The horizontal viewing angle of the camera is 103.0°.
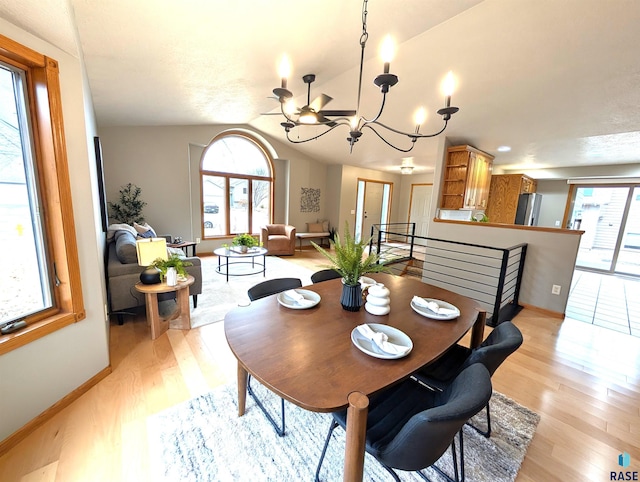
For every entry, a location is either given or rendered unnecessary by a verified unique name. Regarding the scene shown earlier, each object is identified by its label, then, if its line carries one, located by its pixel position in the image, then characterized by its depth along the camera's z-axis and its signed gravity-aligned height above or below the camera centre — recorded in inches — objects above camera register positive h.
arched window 228.2 +15.1
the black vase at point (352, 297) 59.6 -21.0
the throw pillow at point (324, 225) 292.9 -22.9
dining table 35.1 -25.1
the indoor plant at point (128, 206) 180.7 -7.0
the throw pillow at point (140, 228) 166.2 -20.3
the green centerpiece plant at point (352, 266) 57.5 -13.6
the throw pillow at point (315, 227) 285.0 -25.5
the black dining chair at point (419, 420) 31.8 -33.2
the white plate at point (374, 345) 43.0 -24.2
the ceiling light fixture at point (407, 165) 232.8 +43.0
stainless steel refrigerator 207.6 +4.9
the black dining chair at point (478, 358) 46.6 -29.7
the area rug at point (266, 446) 51.6 -53.8
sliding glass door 199.3 -6.7
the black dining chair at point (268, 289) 68.5 -24.8
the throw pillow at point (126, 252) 101.8 -22.1
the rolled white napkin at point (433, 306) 59.0 -23.0
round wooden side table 93.4 -43.0
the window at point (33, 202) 55.1 -2.3
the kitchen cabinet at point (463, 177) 156.6 +21.7
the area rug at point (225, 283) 118.4 -51.0
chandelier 51.9 +28.4
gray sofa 100.2 -32.2
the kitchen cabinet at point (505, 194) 205.9 +15.6
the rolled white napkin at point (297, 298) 60.1 -22.8
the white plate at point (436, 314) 57.5 -23.8
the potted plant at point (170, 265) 97.4 -25.9
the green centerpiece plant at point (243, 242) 172.4 -27.4
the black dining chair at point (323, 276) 89.7 -25.0
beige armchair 235.8 -34.8
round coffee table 166.4 -49.2
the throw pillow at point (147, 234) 160.1 -23.4
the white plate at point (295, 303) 59.1 -23.3
